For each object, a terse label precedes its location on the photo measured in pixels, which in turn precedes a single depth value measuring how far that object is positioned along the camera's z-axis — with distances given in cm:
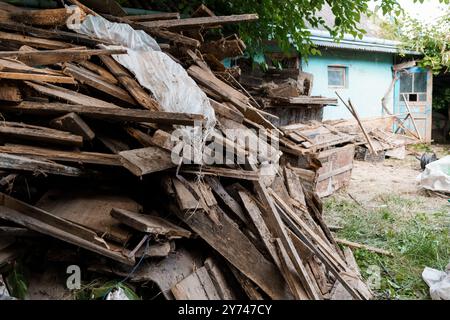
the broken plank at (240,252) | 325
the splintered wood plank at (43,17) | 433
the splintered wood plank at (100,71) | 381
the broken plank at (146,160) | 286
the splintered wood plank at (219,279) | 321
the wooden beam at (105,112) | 300
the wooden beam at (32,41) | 397
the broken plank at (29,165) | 281
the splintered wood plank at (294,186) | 469
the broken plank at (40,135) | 303
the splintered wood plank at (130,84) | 358
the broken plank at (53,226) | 280
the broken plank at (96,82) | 354
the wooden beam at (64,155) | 298
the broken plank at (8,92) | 313
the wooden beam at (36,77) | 305
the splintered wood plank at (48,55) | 343
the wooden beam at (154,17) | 522
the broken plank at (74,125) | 304
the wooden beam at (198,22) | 505
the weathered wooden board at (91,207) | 299
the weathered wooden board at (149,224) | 289
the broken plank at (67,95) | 327
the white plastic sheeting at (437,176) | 816
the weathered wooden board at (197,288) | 300
